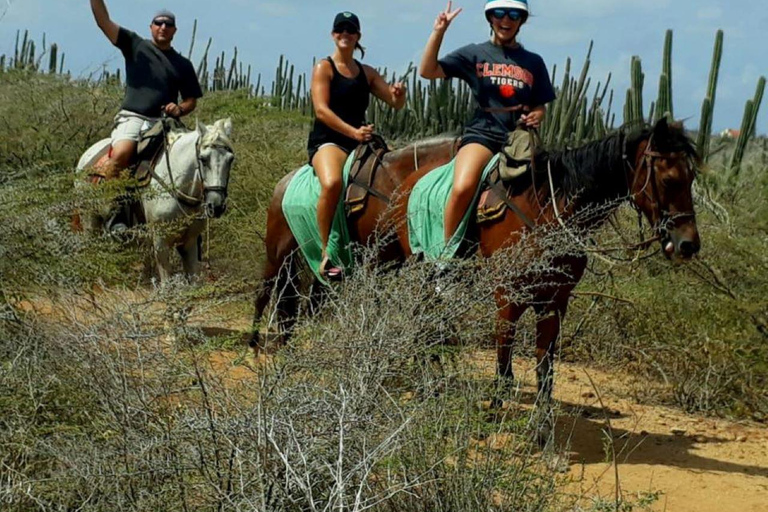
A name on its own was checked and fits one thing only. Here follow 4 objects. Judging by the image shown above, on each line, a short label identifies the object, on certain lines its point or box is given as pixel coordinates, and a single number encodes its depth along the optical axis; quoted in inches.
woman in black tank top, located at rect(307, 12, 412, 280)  311.1
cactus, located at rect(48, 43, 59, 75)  1243.8
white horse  368.2
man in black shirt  382.6
